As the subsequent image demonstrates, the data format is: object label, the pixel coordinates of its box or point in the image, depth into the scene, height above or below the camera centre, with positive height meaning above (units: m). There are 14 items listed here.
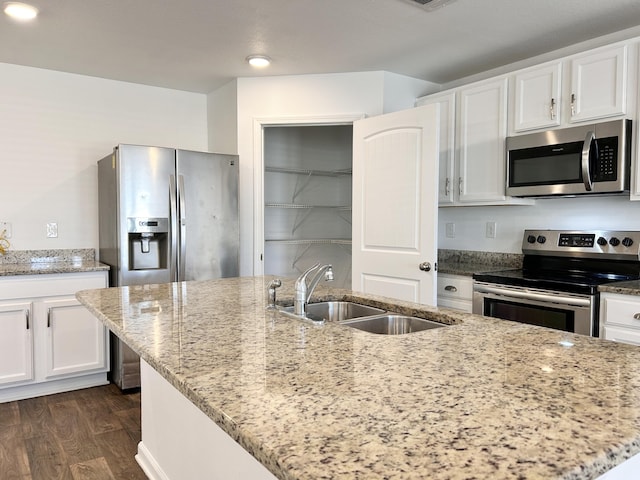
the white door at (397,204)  3.03 +0.16
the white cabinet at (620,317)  2.21 -0.44
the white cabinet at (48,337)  3.05 -0.76
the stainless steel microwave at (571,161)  2.51 +0.38
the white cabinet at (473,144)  3.10 +0.57
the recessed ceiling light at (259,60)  3.25 +1.17
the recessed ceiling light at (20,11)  2.45 +1.16
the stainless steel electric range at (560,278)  2.39 -0.29
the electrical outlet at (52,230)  3.63 -0.03
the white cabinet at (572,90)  2.53 +0.79
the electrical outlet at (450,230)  3.82 -0.03
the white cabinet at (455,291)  3.02 -0.43
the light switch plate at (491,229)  3.50 -0.02
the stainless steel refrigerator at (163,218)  3.23 +0.06
